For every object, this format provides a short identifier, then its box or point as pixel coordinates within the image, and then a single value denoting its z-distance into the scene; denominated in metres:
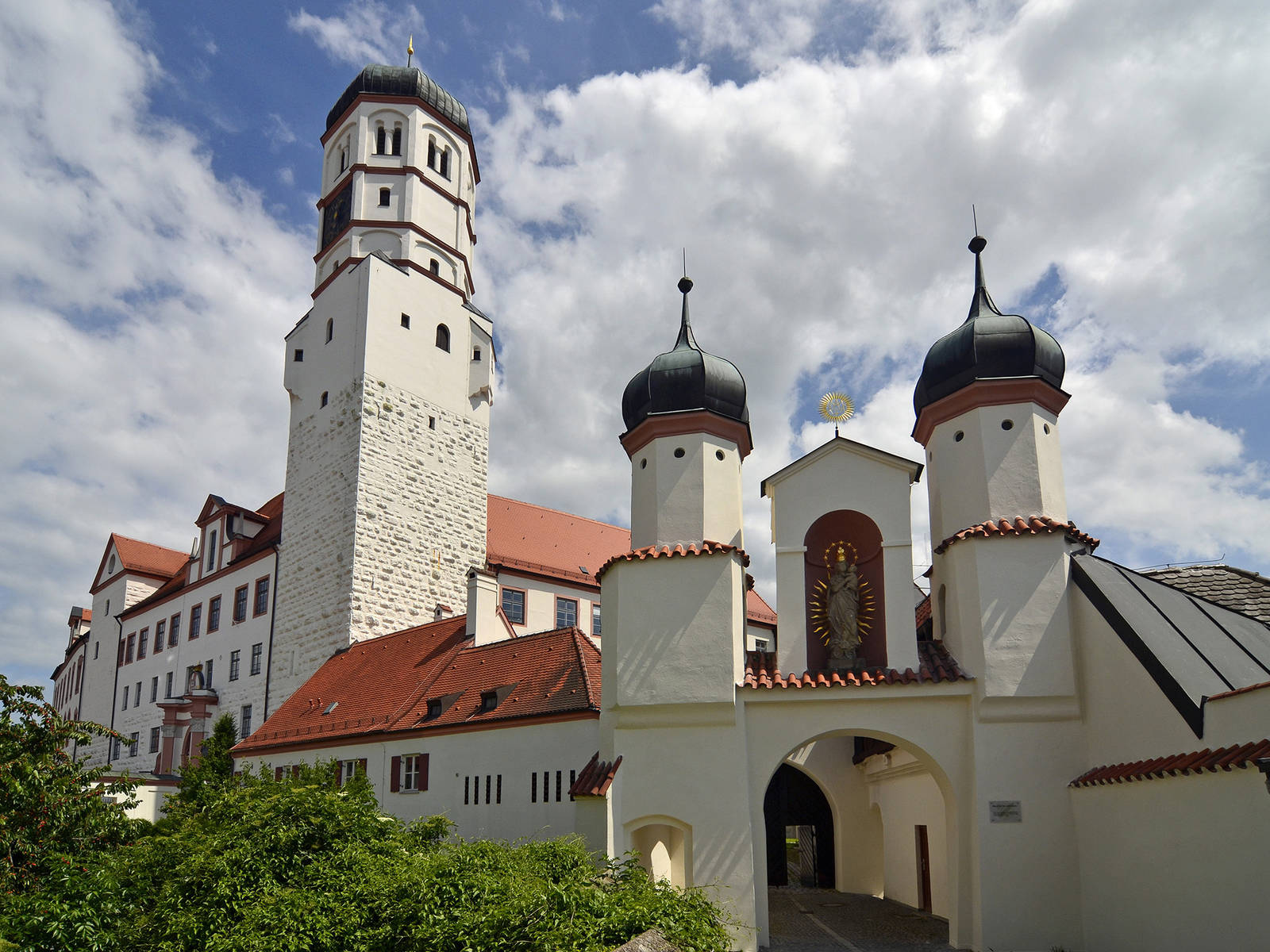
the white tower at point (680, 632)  14.41
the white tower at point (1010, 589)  13.09
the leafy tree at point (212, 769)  18.41
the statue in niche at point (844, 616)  15.40
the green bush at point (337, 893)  7.73
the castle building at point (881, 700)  11.67
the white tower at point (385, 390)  28.48
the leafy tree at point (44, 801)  11.68
